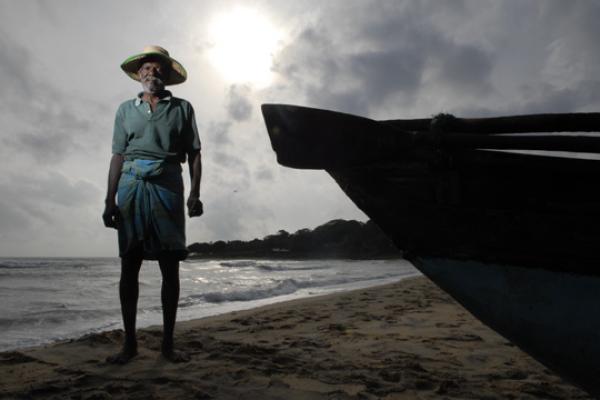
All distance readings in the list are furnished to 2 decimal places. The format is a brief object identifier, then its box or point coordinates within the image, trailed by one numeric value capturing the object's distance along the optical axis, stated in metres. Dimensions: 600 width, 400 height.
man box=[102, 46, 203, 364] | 2.88
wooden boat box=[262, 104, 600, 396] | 1.39
